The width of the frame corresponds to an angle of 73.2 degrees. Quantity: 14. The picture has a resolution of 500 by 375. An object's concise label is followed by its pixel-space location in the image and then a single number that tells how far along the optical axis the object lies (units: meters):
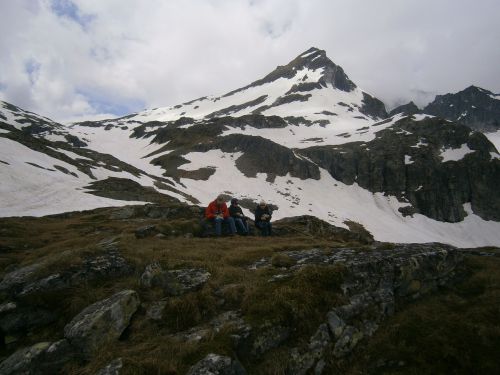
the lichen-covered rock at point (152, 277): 9.98
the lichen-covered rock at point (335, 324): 8.27
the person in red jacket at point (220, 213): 20.02
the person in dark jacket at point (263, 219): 21.31
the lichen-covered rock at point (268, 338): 7.46
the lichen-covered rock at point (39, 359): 7.05
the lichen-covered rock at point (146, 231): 16.75
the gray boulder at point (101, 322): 7.52
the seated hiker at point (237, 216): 20.75
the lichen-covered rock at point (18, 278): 9.70
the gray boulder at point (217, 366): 6.50
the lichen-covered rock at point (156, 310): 8.52
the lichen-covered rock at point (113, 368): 6.44
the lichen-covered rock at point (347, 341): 8.07
